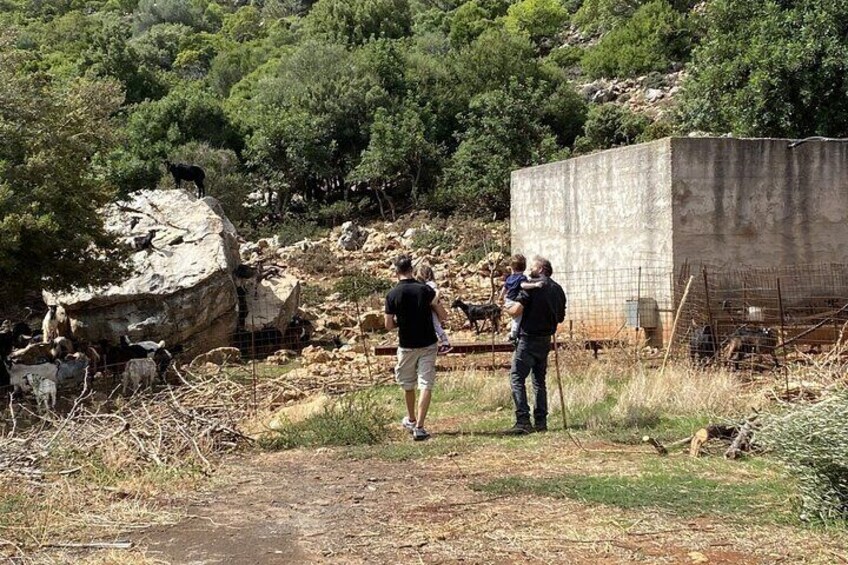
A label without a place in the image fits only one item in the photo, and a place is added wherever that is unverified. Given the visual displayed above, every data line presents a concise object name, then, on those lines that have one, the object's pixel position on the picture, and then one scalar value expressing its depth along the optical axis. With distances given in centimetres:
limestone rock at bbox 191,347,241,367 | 1492
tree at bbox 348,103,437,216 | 3023
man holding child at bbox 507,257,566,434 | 823
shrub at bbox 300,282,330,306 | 2110
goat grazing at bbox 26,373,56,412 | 1074
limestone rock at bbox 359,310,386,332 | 1795
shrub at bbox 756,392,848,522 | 484
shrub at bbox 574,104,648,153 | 3059
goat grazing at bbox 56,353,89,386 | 1236
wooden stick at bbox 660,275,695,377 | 1080
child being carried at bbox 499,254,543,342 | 836
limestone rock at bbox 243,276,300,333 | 1688
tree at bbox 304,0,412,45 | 4931
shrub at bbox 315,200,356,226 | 3147
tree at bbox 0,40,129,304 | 1204
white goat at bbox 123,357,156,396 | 1218
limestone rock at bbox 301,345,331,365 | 1447
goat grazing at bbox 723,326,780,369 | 1105
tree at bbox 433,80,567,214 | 2842
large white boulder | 1544
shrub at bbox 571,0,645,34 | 4669
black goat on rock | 2059
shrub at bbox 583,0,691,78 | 3953
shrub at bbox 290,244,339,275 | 2470
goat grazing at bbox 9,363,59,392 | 1178
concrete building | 1298
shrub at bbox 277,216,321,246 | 2897
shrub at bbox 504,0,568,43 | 5231
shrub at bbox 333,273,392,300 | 2134
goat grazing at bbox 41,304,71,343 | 1473
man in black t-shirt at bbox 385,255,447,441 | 807
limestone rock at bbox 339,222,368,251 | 2742
